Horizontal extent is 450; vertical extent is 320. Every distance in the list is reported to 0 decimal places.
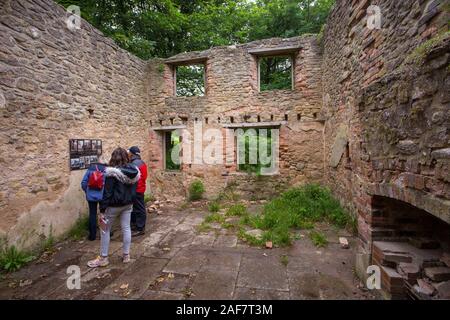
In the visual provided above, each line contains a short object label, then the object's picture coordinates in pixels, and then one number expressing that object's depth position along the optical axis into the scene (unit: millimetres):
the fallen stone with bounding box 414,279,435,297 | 1916
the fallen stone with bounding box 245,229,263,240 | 3986
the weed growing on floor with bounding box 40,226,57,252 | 3703
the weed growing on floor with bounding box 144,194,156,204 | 6712
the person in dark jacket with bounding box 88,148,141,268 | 2975
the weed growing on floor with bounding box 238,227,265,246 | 3748
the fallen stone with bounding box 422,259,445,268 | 2094
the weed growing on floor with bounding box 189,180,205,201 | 6879
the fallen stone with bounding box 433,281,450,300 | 1815
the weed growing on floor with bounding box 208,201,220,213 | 5719
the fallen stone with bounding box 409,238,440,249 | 2279
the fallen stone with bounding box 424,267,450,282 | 1944
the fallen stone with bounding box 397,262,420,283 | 2078
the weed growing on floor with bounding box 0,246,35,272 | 3076
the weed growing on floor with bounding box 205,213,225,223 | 4968
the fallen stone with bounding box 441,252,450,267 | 2047
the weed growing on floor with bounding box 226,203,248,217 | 5348
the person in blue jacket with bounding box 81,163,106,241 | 3932
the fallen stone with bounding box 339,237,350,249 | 3536
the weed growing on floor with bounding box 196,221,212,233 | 4426
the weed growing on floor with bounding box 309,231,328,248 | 3640
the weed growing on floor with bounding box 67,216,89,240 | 4197
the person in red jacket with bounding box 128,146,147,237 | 4304
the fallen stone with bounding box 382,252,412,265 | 2201
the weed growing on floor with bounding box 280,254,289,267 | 3148
